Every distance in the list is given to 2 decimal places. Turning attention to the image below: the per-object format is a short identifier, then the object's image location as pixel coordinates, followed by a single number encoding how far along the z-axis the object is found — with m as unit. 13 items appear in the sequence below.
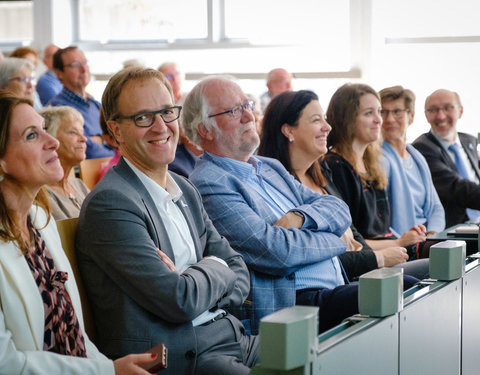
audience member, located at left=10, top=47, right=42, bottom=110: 6.43
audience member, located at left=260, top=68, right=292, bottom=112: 7.06
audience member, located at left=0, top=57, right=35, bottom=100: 5.00
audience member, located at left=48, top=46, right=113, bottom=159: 5.41
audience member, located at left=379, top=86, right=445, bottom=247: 3.84
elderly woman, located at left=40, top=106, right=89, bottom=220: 3.23
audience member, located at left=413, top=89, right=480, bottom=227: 4.59
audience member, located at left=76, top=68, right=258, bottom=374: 1.75
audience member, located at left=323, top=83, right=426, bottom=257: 3.39
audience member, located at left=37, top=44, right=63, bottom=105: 6.39
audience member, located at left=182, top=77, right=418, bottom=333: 2.31
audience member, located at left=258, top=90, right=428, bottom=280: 3.00
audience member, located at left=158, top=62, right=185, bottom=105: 6.80
